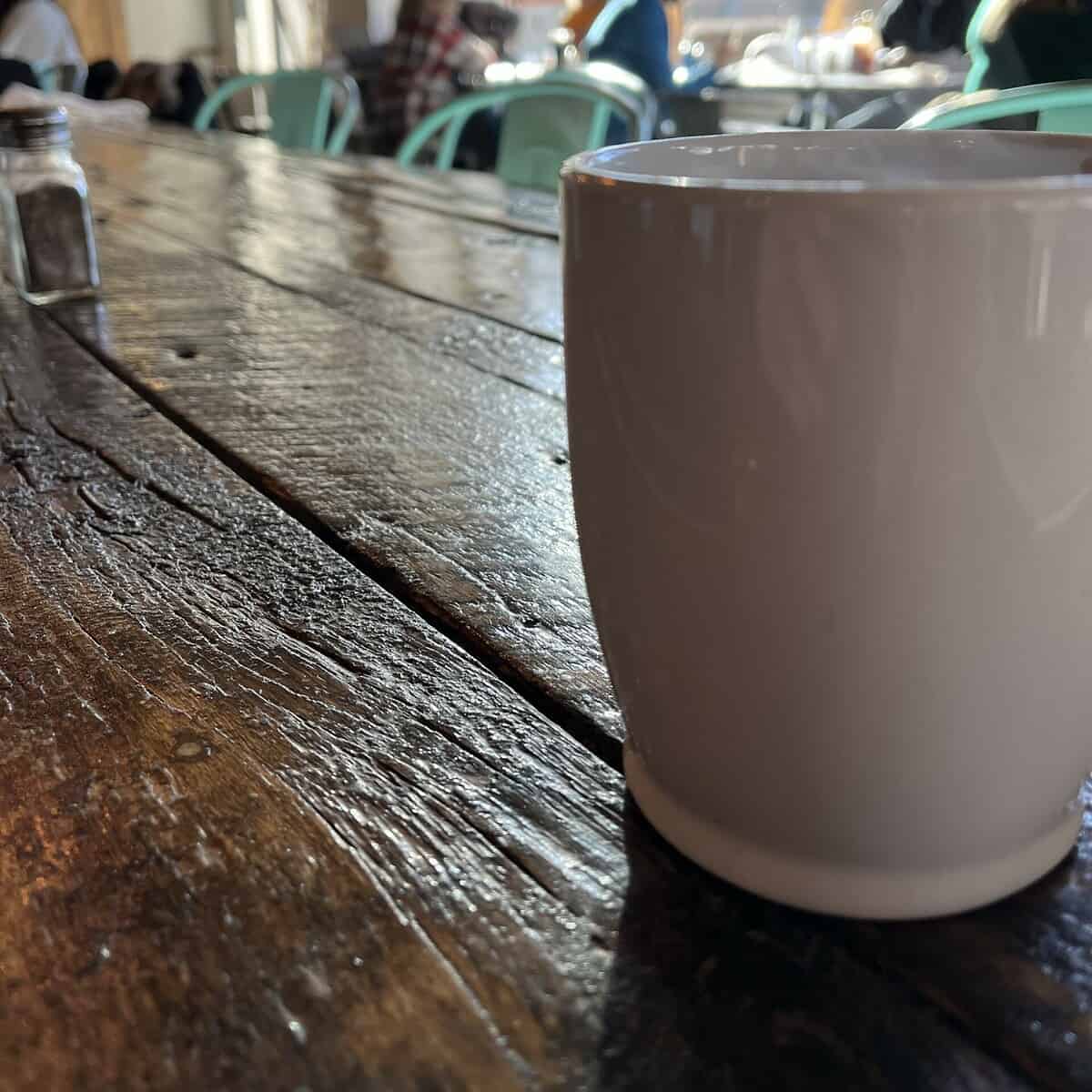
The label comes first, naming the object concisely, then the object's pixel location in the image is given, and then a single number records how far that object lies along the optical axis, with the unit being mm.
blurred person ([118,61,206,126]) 3865
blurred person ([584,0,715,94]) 2740
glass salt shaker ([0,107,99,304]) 627
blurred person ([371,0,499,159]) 2645
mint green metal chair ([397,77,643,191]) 1212
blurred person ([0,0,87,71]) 4520
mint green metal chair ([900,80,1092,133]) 797
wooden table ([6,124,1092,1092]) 156
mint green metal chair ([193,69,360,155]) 1681
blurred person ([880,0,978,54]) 2219
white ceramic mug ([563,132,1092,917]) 141
